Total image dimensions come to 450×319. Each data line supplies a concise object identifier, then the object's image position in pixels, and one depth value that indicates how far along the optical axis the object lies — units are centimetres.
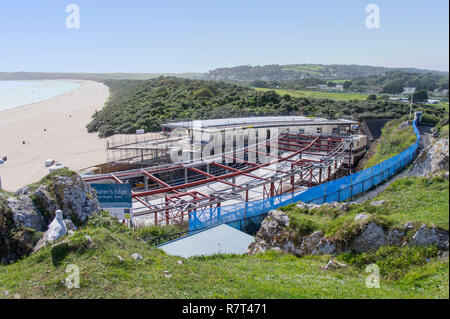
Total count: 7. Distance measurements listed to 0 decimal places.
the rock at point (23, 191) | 1049
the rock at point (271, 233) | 1120
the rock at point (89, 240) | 752
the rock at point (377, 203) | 1171
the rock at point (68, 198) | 1053
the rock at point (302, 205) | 1340
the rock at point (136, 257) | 768
